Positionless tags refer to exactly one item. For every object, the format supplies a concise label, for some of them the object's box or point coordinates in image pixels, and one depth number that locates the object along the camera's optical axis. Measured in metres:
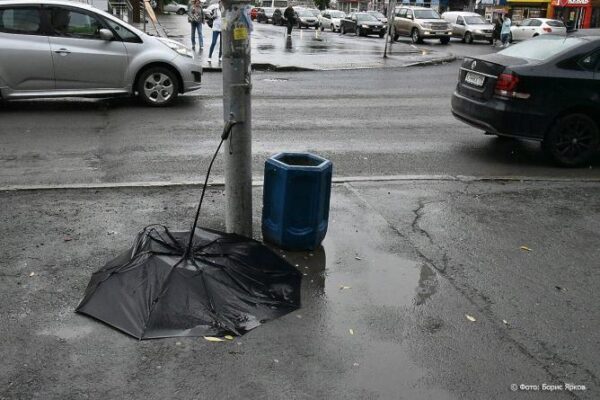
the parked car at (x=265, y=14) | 59.60
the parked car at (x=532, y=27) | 34.53
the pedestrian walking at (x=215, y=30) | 19.23
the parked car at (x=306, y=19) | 48.94
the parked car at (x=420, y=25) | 33.84
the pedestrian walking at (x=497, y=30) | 34.44
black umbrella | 4.01
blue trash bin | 4.99
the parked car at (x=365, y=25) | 38.50
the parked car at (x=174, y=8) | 80.44
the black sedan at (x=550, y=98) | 8.19
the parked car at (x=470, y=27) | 35.81
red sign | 46.38
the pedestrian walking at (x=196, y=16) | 22.75
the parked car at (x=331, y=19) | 44.56
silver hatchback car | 10.88
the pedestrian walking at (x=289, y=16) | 34.38
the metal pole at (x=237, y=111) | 4.78
